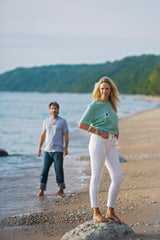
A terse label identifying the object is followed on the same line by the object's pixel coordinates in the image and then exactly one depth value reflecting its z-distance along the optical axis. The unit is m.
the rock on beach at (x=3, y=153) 13.76
